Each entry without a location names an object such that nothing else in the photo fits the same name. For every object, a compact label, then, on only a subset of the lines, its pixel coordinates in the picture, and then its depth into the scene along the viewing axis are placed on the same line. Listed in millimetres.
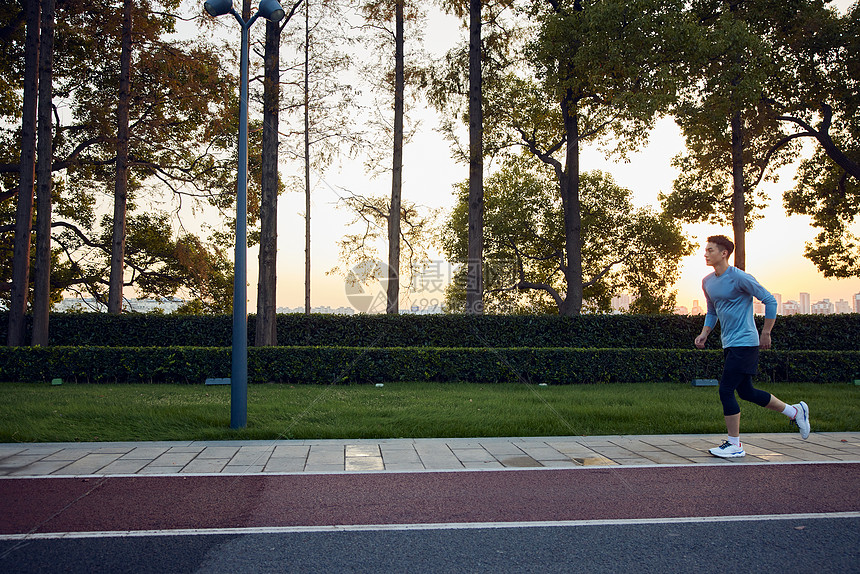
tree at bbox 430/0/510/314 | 17344
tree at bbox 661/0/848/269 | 16906
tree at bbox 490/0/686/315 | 15797
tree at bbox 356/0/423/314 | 20578
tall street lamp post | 7941
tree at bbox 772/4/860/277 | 20219
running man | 6262
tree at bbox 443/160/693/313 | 31641
